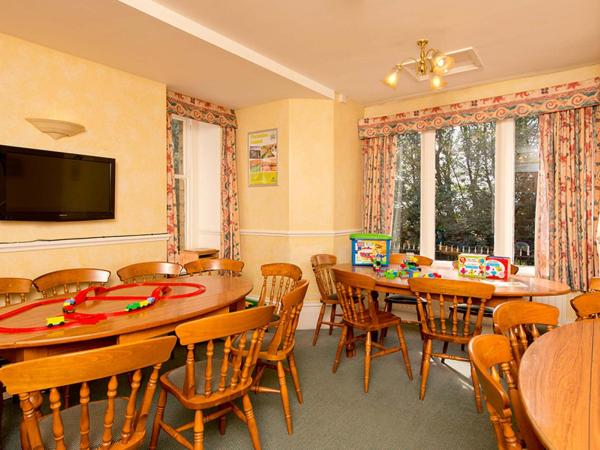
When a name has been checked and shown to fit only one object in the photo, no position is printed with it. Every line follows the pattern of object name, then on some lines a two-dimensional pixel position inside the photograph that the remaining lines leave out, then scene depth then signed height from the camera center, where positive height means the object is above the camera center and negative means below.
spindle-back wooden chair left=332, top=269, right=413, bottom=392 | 2.80 -0.78
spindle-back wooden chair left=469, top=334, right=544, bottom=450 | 1.01 -0.50
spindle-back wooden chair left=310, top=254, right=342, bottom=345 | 3.73 -0.64
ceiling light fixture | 2.74 +1.14
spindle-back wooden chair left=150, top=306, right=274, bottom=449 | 1.63 -0.79
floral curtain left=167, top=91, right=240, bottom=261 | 4.50 +0.64
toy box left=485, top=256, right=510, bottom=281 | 2.90 -0.38
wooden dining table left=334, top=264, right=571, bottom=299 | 2.53 -0.49
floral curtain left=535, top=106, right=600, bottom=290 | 3.61 +0.22
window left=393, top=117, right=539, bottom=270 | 4.14 +0.33
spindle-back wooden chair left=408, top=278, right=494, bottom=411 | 2.44 -0.60
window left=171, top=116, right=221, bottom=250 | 4.85 +0.49
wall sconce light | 2.97 +0.76
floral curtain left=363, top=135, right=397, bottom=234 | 4.78 +0.47
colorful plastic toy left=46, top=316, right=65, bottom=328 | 1.80 -0.48
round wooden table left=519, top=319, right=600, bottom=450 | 0.91 -0.51
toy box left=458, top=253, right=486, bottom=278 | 2.98 -0.38
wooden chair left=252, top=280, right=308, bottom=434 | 2.19 -0.75
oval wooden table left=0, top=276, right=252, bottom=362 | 1.64 -0.50
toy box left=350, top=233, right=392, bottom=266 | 3.72 -0.29
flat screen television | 2.85 +0.29
